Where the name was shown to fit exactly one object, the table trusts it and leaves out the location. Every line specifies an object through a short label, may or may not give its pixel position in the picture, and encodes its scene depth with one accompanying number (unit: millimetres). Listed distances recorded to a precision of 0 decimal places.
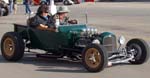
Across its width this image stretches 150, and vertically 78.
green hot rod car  10664
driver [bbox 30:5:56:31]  12156
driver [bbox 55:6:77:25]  12171
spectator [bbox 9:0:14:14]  36531
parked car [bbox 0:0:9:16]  32569
